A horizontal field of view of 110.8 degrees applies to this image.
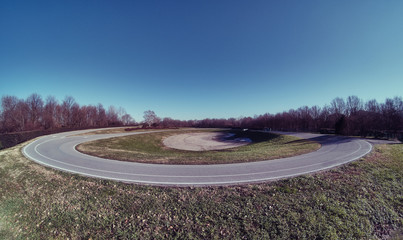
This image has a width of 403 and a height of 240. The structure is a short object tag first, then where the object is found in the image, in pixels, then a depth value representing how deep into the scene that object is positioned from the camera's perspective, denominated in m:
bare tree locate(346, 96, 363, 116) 51.81
